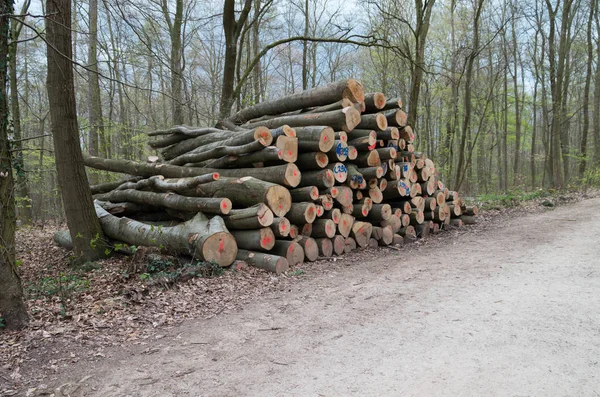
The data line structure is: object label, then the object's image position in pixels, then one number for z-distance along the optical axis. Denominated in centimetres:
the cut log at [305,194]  727
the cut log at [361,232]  816
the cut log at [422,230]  954
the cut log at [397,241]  882
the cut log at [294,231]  707
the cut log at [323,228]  742
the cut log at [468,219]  1080
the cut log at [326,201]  745
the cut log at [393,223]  866
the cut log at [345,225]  779
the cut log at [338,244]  769
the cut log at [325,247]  746
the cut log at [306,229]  736
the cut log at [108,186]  1080
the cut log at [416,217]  932
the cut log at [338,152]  778
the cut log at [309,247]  710
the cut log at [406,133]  921
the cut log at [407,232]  909
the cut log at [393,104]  901
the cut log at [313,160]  757
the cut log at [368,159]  838
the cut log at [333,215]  757
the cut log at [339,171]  771
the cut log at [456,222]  1052
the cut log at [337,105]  823
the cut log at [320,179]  751
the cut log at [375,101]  869
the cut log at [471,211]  1104
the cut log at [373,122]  846
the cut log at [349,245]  796
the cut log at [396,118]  891
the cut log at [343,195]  773
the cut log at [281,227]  673
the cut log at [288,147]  728
